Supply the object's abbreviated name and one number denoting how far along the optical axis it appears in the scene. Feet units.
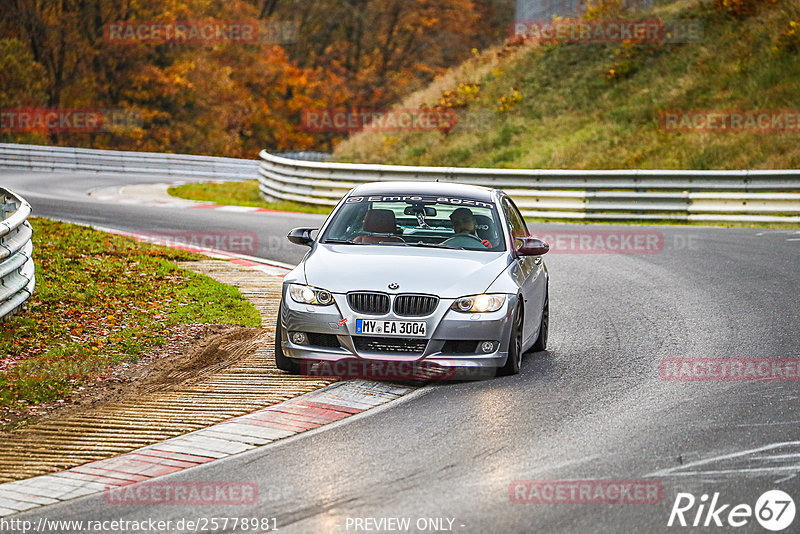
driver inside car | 64.95
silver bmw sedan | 56.90
